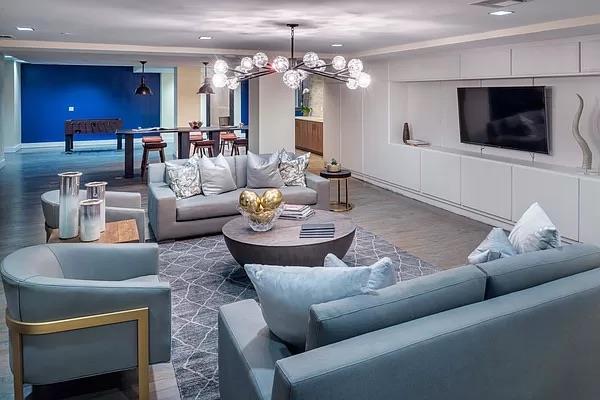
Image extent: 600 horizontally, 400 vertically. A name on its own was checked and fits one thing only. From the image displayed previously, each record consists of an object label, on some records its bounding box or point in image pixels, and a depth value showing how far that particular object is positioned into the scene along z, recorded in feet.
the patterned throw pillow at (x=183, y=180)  19.29
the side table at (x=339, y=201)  22.72
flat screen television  19.75
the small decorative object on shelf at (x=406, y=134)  28.04
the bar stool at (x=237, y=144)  40.83
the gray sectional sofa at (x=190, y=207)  18.37
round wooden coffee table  13.84
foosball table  44.50
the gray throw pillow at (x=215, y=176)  19.90
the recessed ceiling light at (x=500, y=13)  13.94
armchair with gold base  8.11
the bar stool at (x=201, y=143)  36.40
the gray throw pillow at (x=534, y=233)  8.86
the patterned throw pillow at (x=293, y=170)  21.49
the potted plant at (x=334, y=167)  22.95
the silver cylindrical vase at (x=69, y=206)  11.20
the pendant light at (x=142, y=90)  39.64
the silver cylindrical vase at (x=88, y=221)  11.27
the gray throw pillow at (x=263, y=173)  20.97
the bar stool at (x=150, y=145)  32.63
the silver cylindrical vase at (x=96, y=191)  12.35
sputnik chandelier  16.46
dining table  32.09
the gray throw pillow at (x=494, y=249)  8.72
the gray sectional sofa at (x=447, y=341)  5.74
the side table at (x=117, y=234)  11.47
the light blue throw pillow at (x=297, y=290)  6.78
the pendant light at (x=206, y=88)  37.01
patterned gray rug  9.95
